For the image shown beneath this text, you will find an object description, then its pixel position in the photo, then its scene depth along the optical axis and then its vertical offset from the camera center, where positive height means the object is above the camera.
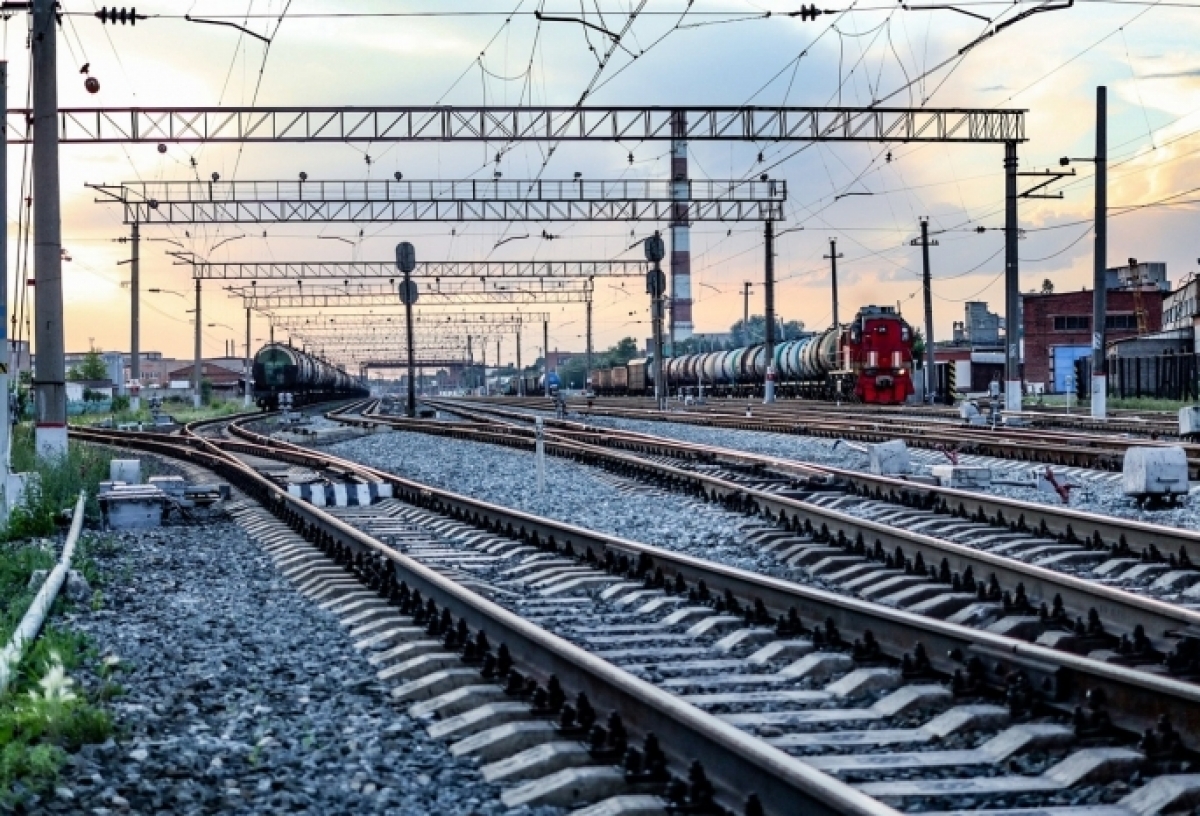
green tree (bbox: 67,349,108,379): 136.00 +2.69
